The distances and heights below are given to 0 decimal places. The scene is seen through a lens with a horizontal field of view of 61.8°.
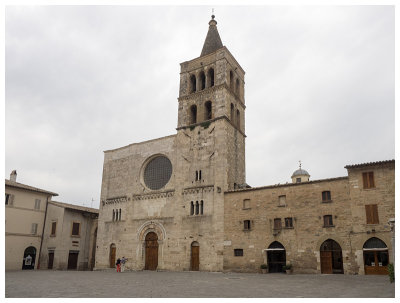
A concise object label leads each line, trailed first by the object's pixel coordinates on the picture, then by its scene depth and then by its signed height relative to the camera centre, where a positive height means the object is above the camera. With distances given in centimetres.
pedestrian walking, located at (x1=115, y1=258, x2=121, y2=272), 3388 -478
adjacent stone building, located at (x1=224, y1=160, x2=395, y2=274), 2441 +4
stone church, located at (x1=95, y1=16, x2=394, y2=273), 2802 +222
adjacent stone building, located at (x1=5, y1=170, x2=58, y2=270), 3538 -120
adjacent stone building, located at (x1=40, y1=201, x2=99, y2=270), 3822 -276
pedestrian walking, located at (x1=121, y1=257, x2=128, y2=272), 3433 -476
